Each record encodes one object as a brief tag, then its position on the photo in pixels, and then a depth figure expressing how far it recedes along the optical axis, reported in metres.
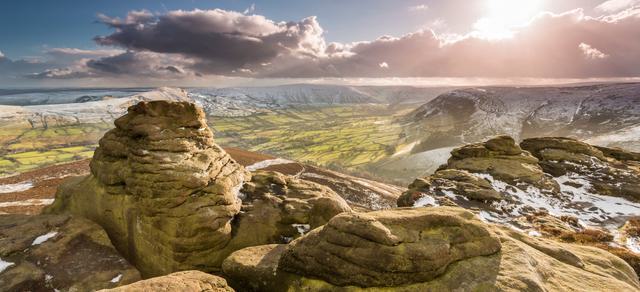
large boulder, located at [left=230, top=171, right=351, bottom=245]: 25.08
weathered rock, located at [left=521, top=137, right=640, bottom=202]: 50.53
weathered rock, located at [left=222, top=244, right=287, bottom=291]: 15.42
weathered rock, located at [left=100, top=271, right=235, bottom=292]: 12.12
